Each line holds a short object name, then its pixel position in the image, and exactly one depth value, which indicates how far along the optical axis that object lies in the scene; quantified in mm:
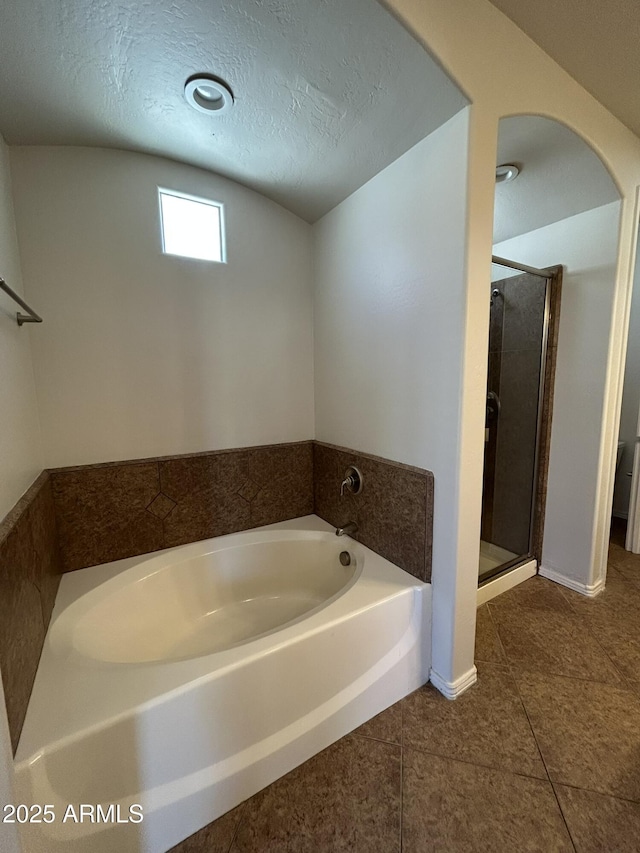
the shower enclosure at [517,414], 2041
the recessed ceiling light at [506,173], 1523
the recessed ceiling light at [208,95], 1099
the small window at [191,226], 1620
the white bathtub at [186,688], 802
